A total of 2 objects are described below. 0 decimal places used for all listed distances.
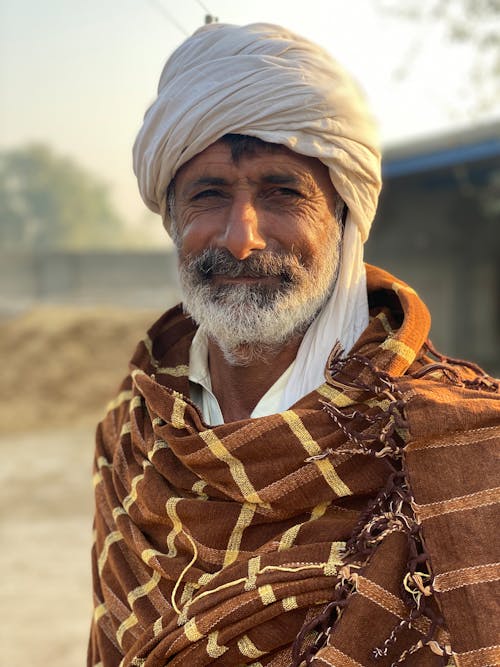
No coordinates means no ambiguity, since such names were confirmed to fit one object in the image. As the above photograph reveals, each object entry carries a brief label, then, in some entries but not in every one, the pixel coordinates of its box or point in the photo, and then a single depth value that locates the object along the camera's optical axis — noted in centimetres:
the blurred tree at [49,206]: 2972
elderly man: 136
